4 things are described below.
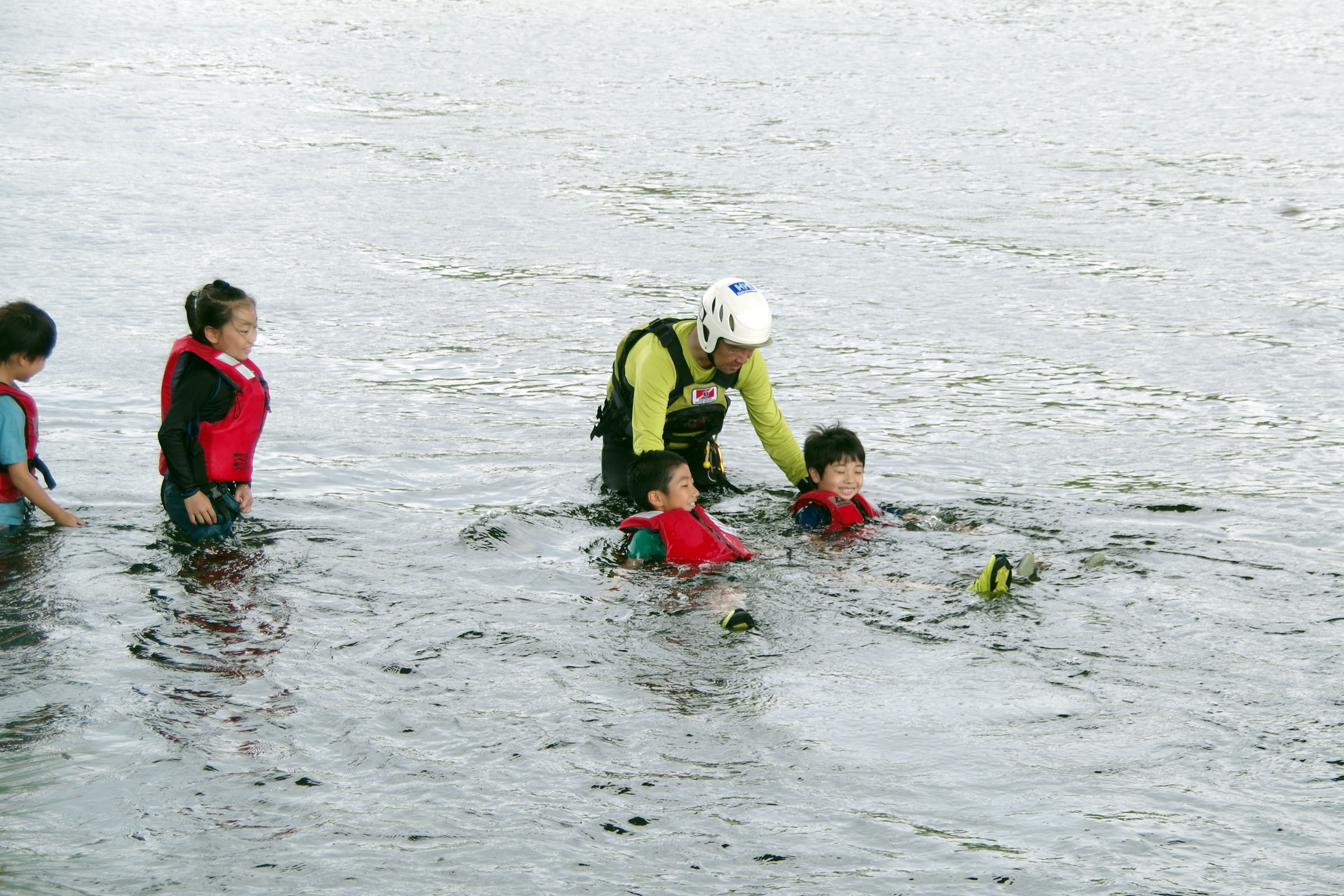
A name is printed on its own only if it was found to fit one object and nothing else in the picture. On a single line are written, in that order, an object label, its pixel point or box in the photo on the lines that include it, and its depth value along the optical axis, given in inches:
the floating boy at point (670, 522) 584.1
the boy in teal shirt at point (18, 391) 533.6
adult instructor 591.5
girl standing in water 543.8
